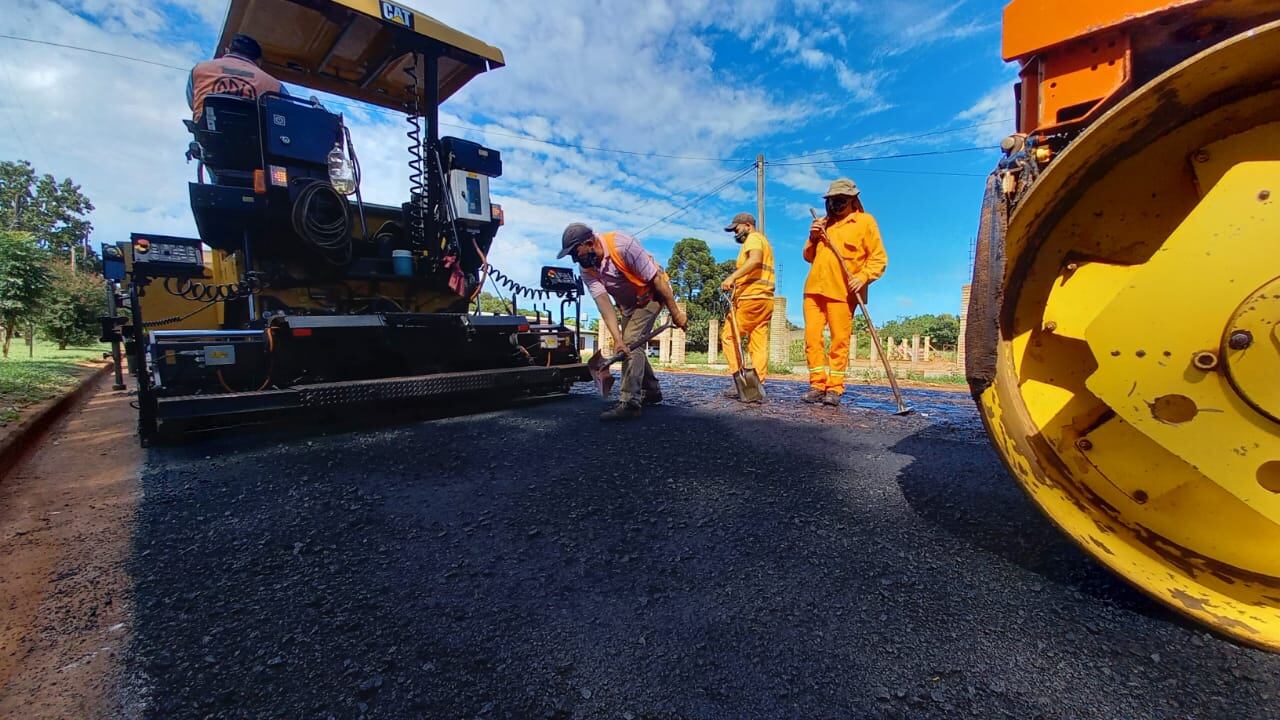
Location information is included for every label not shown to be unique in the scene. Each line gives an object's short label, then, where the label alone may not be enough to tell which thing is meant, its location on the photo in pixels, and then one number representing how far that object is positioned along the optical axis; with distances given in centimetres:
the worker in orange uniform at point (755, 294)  472
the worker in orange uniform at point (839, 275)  429
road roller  102
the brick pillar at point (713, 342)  1262
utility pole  1454
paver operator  357
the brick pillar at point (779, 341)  1215
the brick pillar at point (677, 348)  1224
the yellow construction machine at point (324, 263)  332
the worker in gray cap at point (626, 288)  389
